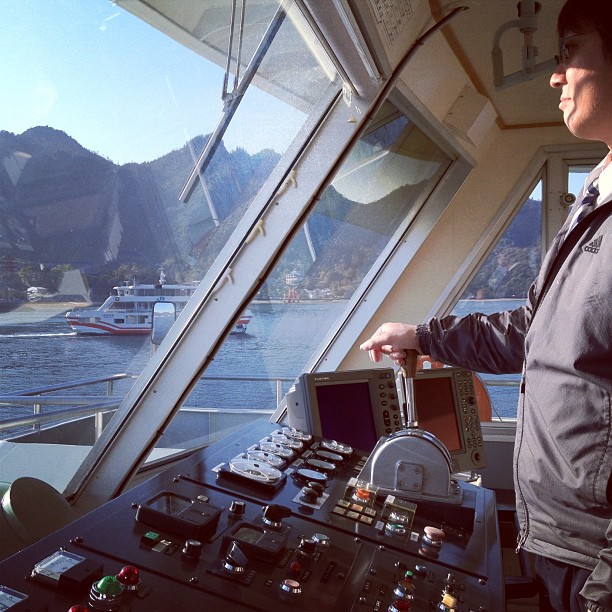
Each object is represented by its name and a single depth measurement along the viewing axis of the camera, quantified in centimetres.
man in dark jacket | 104
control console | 86
